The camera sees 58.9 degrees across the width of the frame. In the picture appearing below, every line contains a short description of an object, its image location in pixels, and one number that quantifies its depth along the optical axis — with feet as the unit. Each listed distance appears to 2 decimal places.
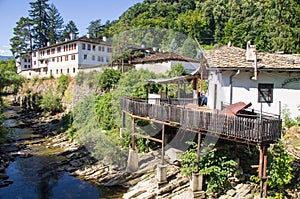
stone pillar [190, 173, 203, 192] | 44.14
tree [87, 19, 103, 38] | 301.84
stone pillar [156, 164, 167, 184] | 50.62
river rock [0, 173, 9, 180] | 63.79
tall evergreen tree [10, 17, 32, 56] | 218.59
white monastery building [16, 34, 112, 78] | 161.48
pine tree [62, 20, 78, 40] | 288.18
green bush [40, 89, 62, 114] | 137.59
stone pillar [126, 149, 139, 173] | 61.77
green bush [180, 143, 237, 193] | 43.50
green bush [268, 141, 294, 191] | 41.26
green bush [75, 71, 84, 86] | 135.95
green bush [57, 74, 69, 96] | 147.51
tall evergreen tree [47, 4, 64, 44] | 239.50
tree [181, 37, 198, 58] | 161.36
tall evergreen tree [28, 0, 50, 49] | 224.94
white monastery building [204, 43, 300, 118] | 53.88
